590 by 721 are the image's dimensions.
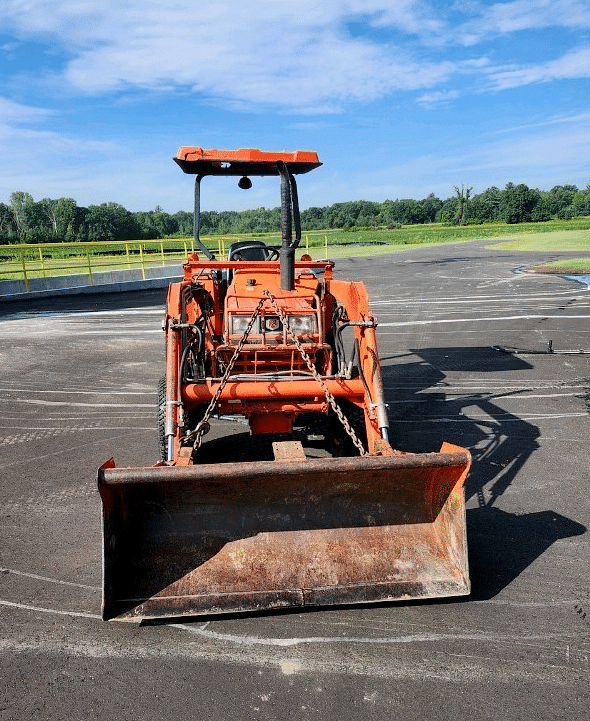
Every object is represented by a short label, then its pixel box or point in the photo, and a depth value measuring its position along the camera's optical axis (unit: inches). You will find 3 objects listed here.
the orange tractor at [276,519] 134.7
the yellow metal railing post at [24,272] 790.0
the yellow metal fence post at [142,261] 930.1
